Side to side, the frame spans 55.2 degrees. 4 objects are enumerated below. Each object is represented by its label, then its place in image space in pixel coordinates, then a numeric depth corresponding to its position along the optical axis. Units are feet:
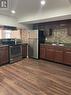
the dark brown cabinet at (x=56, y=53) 10.28
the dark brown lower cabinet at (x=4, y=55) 10.21
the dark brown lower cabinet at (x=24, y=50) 13.67
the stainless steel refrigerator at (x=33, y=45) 13.21
